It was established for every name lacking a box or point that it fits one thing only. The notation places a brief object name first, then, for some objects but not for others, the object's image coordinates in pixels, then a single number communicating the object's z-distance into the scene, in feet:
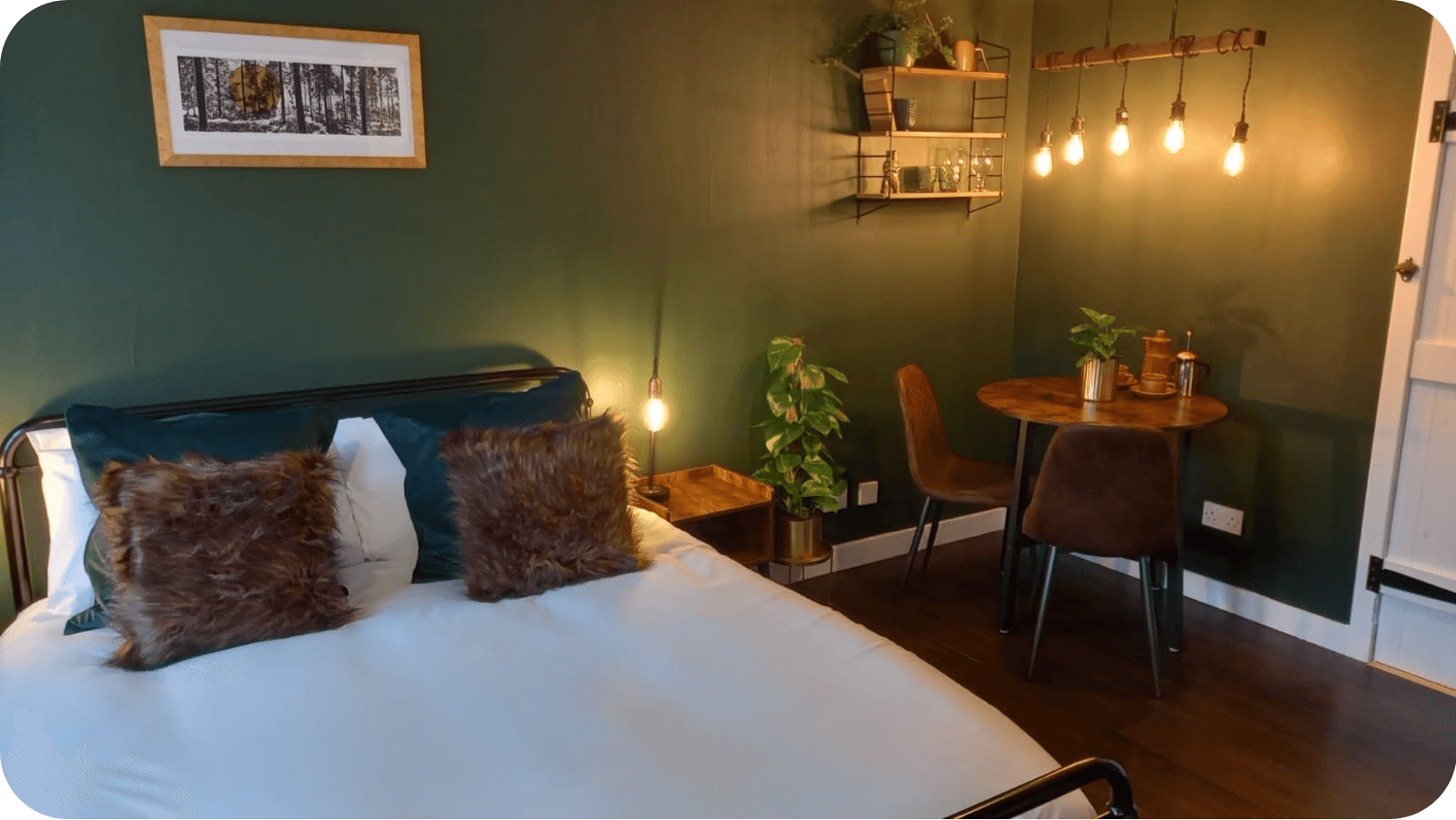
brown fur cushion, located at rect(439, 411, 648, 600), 8.18
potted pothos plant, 12.06
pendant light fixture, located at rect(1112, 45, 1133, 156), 11.84
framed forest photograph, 8.59
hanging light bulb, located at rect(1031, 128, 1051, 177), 12.67
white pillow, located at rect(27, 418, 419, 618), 7.93
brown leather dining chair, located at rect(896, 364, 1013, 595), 12.10
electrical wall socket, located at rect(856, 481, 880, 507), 13.87
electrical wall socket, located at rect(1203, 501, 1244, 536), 12.35
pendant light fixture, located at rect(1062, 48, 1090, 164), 12.26
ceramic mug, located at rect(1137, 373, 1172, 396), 12.08
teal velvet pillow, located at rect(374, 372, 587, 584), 8.59
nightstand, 11.03
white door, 10.25
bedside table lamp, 11.21
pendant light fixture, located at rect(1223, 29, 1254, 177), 10.89
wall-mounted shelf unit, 12.47
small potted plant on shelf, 12.28
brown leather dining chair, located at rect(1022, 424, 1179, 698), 10.01
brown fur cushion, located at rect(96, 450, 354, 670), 6.98
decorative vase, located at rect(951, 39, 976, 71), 12.70
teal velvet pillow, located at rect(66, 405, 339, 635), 7.55
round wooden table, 11.00
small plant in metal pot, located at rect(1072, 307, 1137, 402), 11.62
